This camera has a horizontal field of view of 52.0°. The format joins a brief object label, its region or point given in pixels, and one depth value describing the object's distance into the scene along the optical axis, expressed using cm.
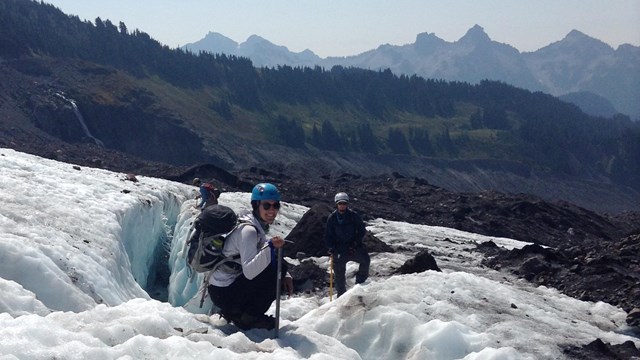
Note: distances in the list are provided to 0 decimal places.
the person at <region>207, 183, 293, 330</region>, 895
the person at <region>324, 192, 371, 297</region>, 1727
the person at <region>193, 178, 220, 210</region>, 1733
